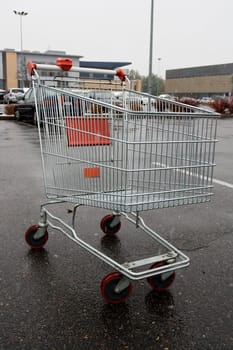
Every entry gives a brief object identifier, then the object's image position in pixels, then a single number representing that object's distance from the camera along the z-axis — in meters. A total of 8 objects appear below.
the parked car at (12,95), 29.47
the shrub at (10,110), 17.87
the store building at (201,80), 81.38
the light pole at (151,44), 19.81
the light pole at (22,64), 50.10
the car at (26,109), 14.84
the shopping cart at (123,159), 2.35
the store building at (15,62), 53.84
